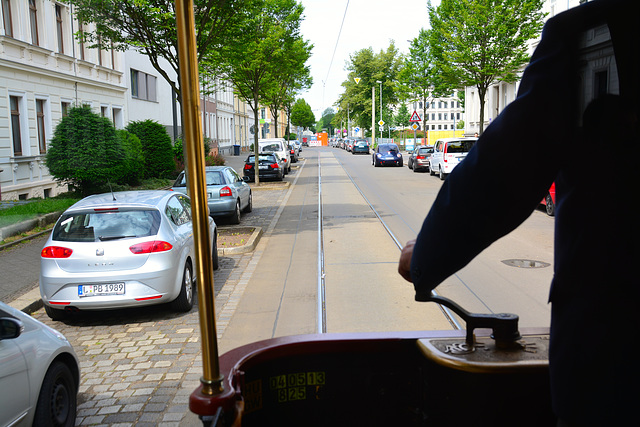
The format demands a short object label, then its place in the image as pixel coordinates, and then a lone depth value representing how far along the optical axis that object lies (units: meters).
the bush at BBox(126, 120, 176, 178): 26.58
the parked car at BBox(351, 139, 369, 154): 66.88
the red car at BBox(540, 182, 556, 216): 15.59
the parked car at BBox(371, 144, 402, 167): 40.78
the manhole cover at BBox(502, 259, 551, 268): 10.13
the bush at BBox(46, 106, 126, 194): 18.42
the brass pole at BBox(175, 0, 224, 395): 1.65
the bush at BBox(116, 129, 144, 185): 20.44
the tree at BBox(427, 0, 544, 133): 27.78
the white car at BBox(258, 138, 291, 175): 36.88
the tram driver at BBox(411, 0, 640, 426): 1.11
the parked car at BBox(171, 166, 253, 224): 15.60
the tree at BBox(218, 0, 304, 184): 26.01
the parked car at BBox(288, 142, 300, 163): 49.59
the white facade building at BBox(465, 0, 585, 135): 34.50
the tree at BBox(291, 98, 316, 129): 140.62
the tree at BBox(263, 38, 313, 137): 32.62
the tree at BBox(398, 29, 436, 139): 51.88
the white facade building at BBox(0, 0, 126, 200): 20.00
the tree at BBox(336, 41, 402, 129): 75.62
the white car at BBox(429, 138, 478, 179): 27.80
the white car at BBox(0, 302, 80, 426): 3.92
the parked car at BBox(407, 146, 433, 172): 35.00
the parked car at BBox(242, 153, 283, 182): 29.53
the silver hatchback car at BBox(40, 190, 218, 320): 7.41
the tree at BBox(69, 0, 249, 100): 13.19
